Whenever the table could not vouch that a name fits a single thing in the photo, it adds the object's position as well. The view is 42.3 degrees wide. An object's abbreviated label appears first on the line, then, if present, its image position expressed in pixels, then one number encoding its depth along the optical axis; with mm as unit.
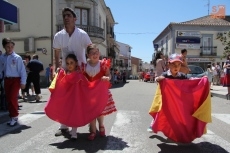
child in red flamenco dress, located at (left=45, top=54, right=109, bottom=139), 5059
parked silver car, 15124
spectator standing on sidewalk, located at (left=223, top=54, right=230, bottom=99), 11792
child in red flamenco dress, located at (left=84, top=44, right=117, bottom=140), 5262
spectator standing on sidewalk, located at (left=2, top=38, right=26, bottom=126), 6434
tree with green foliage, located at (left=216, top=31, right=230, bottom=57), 16438
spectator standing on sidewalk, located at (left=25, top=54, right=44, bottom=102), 11695
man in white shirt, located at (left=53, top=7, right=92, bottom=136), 5379
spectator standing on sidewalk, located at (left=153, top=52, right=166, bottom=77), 6471
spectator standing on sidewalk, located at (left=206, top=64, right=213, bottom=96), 16189
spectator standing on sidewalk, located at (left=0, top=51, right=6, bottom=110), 8453
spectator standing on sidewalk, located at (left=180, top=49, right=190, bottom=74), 5703
